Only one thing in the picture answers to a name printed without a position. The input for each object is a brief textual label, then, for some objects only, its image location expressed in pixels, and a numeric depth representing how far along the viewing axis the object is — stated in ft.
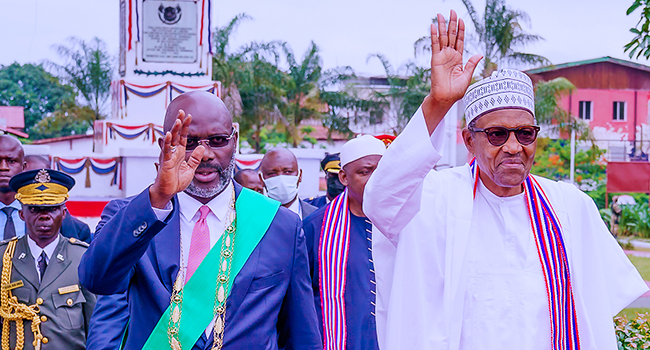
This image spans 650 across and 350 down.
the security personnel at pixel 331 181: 22.48
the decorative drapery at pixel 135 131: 50.34
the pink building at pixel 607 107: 116.16
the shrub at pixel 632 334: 15.34
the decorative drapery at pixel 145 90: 51.21
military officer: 13.82
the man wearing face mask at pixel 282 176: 21.91
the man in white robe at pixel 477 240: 8.39
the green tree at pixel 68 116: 91.86
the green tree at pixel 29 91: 160.86
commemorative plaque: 51.24
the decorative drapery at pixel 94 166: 46.21
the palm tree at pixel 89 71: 85.97
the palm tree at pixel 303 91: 94.99
